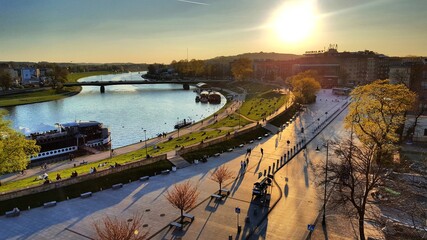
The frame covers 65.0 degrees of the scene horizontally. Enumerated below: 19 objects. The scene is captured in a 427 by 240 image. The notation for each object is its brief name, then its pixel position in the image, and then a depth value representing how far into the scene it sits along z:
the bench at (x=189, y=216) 25.31
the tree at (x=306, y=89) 92.00
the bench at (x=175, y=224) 24.02
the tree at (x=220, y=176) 30.25
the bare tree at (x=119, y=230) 18.69
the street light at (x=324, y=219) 24.87
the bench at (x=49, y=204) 27.97
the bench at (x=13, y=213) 26.34
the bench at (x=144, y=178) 34.12
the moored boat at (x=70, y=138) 55.28
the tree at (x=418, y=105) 60.25
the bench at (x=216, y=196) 29.50
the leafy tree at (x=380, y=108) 37.59
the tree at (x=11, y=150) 34.55
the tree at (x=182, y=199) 24.61
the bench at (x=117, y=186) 31.94
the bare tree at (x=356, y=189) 21.25
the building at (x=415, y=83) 49.25
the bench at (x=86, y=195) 29.92
